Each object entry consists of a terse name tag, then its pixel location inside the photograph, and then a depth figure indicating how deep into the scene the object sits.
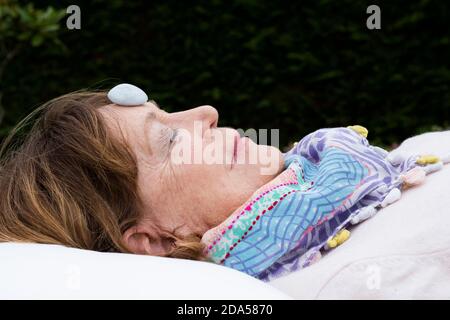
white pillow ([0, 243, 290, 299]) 0.65
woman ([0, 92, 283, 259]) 0.79
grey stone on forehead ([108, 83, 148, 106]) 0.84
